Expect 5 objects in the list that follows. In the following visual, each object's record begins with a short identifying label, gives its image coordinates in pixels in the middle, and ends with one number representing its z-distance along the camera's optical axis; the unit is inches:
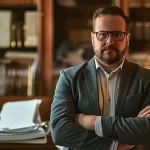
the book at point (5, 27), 155.6
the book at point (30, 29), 153.6
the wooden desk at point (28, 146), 112.0
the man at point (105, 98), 98.4
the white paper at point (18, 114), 114.8
